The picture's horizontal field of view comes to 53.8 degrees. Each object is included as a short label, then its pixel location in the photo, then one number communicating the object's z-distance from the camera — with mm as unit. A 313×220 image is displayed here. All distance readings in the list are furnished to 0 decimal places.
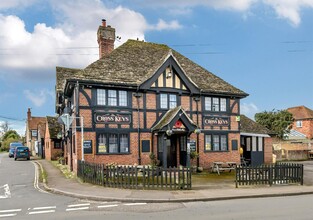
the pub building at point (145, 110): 20172
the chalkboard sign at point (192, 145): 23116
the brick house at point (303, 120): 61000
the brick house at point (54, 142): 38625
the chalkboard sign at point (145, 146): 21500
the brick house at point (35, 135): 49531
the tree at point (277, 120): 54972
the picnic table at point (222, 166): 22458
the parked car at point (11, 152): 50869
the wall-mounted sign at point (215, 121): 24078
